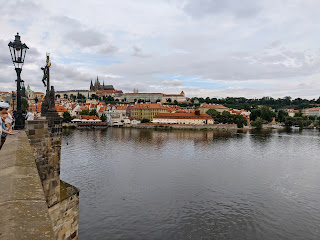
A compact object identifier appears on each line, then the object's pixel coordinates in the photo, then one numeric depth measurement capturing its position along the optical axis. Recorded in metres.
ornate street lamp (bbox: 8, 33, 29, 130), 7.30
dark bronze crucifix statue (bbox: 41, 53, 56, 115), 8.78
